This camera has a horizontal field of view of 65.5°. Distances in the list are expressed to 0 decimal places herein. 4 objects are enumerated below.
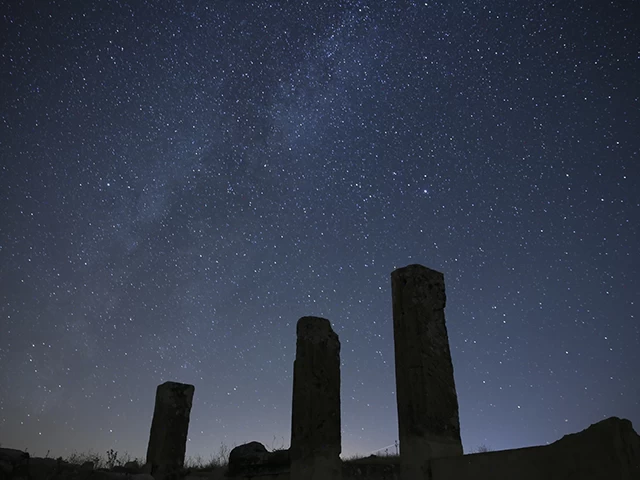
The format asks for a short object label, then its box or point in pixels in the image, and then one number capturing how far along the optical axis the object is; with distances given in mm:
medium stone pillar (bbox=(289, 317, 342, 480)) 6203
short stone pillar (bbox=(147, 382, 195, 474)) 8758
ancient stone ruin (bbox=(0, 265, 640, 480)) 2957
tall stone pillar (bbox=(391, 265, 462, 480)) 4395
